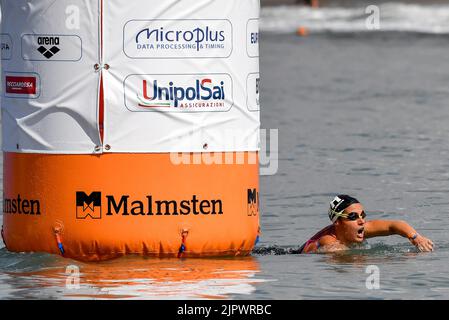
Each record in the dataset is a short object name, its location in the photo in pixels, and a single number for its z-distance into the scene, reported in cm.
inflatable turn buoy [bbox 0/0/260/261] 1257
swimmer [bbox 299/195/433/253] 1415
